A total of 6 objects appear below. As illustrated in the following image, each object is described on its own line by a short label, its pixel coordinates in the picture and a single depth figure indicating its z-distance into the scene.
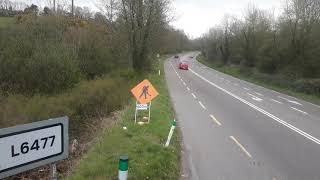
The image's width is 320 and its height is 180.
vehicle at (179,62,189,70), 40.34
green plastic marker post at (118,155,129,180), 3.66
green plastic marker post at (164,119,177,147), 7.29
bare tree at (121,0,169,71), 23.58
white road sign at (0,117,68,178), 1.91
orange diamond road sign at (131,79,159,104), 9.37
